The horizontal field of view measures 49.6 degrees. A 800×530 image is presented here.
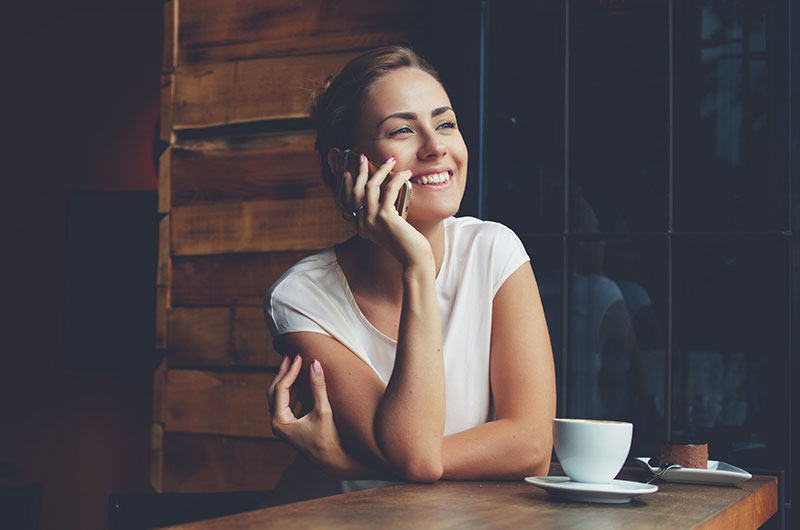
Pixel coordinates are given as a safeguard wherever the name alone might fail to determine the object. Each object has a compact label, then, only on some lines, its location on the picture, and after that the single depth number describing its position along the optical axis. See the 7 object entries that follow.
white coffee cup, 1.20
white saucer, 1.16
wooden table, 1.00
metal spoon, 1.47
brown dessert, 1.53
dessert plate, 1.45
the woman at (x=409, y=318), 1.52
